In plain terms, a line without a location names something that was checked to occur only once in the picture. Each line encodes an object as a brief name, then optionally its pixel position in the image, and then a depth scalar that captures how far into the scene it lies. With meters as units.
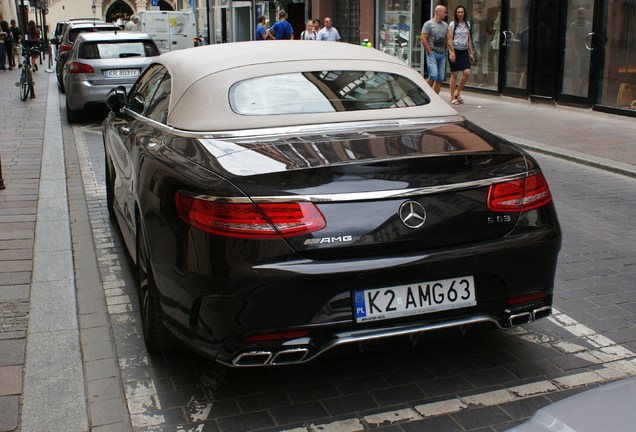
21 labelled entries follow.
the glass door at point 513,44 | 16.61
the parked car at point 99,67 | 14.52
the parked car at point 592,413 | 1.96
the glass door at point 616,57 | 13.69
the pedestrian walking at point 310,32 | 22.05
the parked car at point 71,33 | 20.72
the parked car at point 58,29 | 35.57
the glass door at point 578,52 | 14.66
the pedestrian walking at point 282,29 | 23.12
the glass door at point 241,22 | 39.44
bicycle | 18.14
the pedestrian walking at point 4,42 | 29.31
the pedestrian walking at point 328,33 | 20.96
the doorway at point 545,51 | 15.51
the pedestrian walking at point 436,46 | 15.74
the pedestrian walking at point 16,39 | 33.72
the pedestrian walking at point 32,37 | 29.08
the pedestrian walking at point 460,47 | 15.80
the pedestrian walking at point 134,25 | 31.14
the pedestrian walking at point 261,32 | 24.98
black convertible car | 3.44
